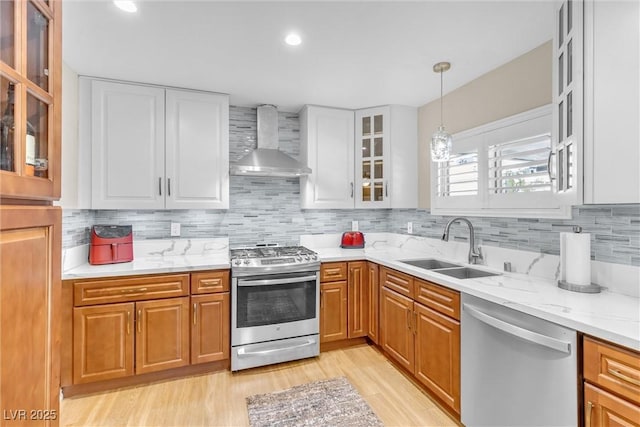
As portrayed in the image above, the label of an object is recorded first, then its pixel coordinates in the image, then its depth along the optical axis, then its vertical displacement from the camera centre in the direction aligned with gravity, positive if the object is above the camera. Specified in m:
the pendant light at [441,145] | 2.14 +0.49
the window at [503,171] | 1.96 +0.33
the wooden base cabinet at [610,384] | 1.06 -0.63
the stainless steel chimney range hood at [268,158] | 2.79 +0.55
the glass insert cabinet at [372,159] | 3.20 +0.59
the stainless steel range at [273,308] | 2.48 -0.80
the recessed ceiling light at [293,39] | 1.88 +1.11
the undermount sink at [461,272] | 2.34 -0.45
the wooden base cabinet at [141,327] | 2.11 -0.84
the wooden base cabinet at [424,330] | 1.88 -0.84
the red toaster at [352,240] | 3.34 -0.29
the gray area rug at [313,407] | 1.90 -1.30
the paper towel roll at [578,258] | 1.63 -0.24
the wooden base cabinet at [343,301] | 2.80 -0.82
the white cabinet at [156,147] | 2.46 +0.58
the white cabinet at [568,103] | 1.37 +0.54
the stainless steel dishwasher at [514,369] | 1.28 -0.75
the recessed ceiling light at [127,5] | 1.56 +1.10
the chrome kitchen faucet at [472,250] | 2.36 -0.29
